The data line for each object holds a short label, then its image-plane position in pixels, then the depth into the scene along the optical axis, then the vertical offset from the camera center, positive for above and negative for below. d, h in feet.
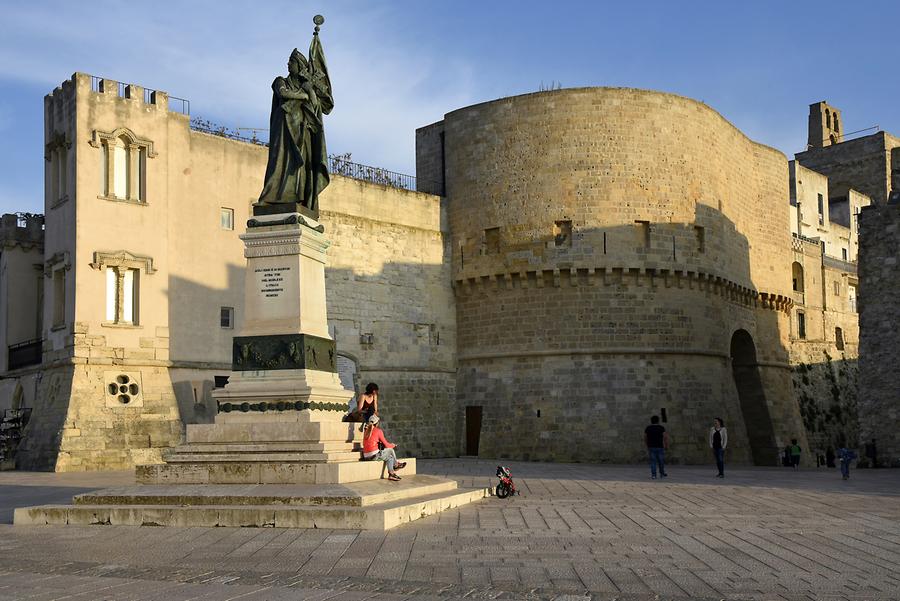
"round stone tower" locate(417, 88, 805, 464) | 99.19 +10.24
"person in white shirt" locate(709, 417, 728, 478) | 71.24 -5.32
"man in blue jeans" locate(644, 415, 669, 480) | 71.20 -5.31
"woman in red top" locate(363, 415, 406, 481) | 43.04 -3.23
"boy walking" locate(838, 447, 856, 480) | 66.80 -6.36
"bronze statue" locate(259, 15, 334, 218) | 45.47 +11.54
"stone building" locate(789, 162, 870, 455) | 134.10 +4.24
